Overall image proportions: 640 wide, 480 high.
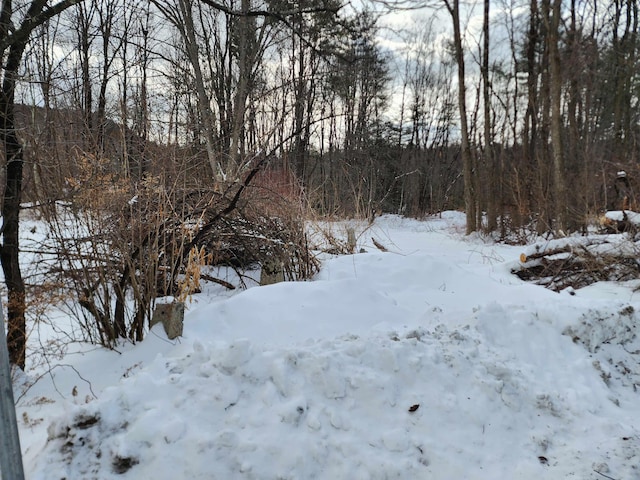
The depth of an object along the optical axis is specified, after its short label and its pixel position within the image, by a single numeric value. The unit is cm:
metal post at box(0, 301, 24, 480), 128
